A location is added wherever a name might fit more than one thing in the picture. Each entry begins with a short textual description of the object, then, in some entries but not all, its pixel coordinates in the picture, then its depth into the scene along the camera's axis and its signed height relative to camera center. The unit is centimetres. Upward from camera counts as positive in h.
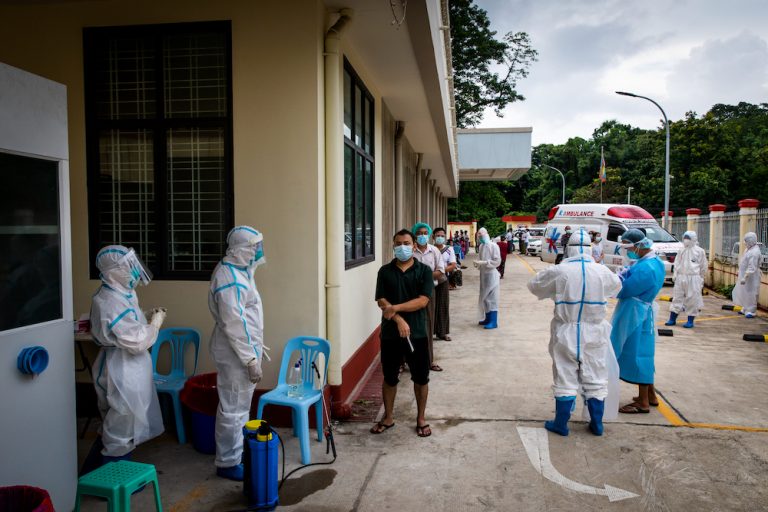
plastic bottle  441 -126
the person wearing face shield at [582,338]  477 -90
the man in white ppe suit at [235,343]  383 -76
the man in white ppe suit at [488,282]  982 -86
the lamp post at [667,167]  1839 +237
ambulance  1705 +34
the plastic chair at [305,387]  423 -126
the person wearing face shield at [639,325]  533 -89
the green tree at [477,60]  2853 +946
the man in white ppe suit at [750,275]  1098 -84
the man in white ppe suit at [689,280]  1022 -86
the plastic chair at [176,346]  493 -101
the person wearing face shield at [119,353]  378 -83
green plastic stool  272 -124
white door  291 -29
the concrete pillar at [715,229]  1530 +12
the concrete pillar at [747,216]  1299 +41
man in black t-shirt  482 -80
